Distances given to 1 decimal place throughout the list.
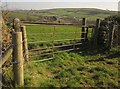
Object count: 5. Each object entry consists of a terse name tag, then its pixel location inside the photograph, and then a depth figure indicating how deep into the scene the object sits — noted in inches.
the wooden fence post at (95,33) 217.2
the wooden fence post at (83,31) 210.4
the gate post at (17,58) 91.2
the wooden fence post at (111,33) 213.4
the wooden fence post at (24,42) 138.5
